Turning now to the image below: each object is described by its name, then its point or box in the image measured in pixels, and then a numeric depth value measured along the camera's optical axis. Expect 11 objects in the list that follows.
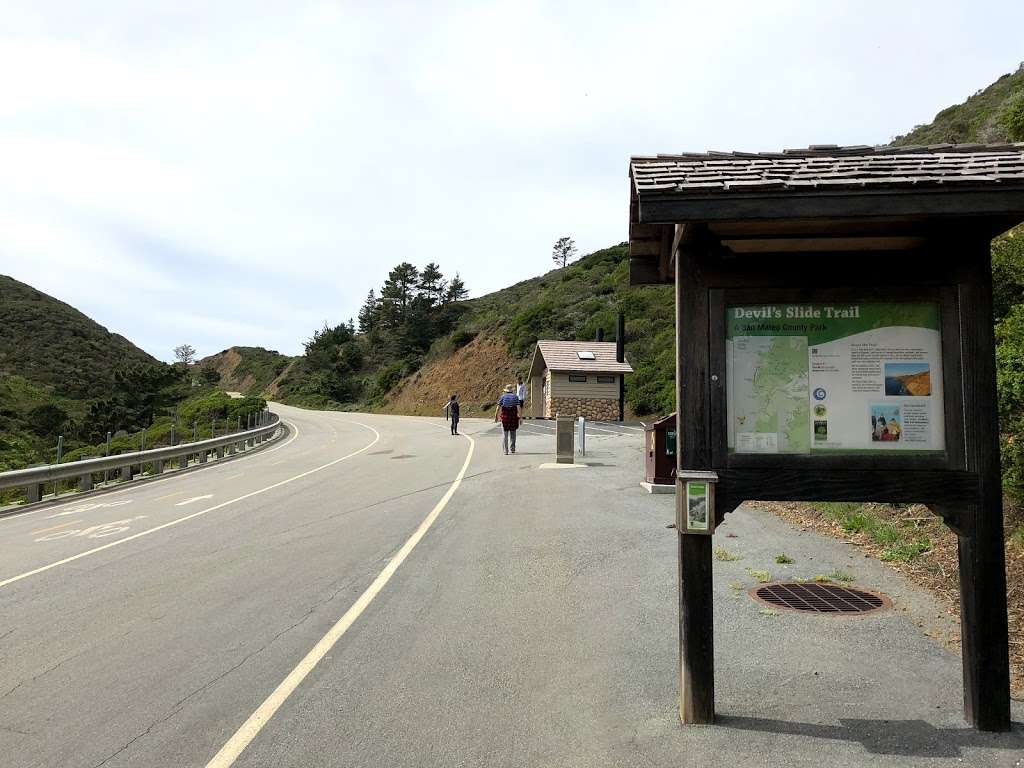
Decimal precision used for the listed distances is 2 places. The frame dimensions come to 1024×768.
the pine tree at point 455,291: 102.62
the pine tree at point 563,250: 119.44
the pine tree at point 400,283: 102.81
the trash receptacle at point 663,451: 12.16
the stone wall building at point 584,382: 39.16
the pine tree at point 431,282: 102.50
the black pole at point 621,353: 35.05
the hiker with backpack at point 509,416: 20.41
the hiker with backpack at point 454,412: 29.98
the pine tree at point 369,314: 108.31
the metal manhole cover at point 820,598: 5.98
